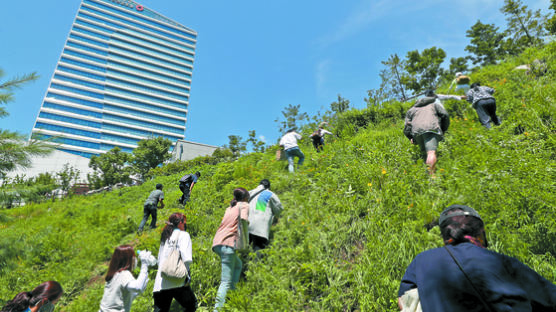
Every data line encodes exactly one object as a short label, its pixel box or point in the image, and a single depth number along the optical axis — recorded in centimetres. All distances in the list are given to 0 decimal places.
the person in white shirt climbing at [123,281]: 296
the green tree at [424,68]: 2330
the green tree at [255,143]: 1700
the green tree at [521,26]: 1800
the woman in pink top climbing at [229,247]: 344
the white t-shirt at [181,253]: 324
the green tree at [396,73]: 2339
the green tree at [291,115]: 1738
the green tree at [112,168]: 3453
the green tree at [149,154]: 3478
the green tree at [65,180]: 2858
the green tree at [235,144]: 2922
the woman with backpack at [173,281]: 325
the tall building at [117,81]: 7444
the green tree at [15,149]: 258
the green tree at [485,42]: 2444
